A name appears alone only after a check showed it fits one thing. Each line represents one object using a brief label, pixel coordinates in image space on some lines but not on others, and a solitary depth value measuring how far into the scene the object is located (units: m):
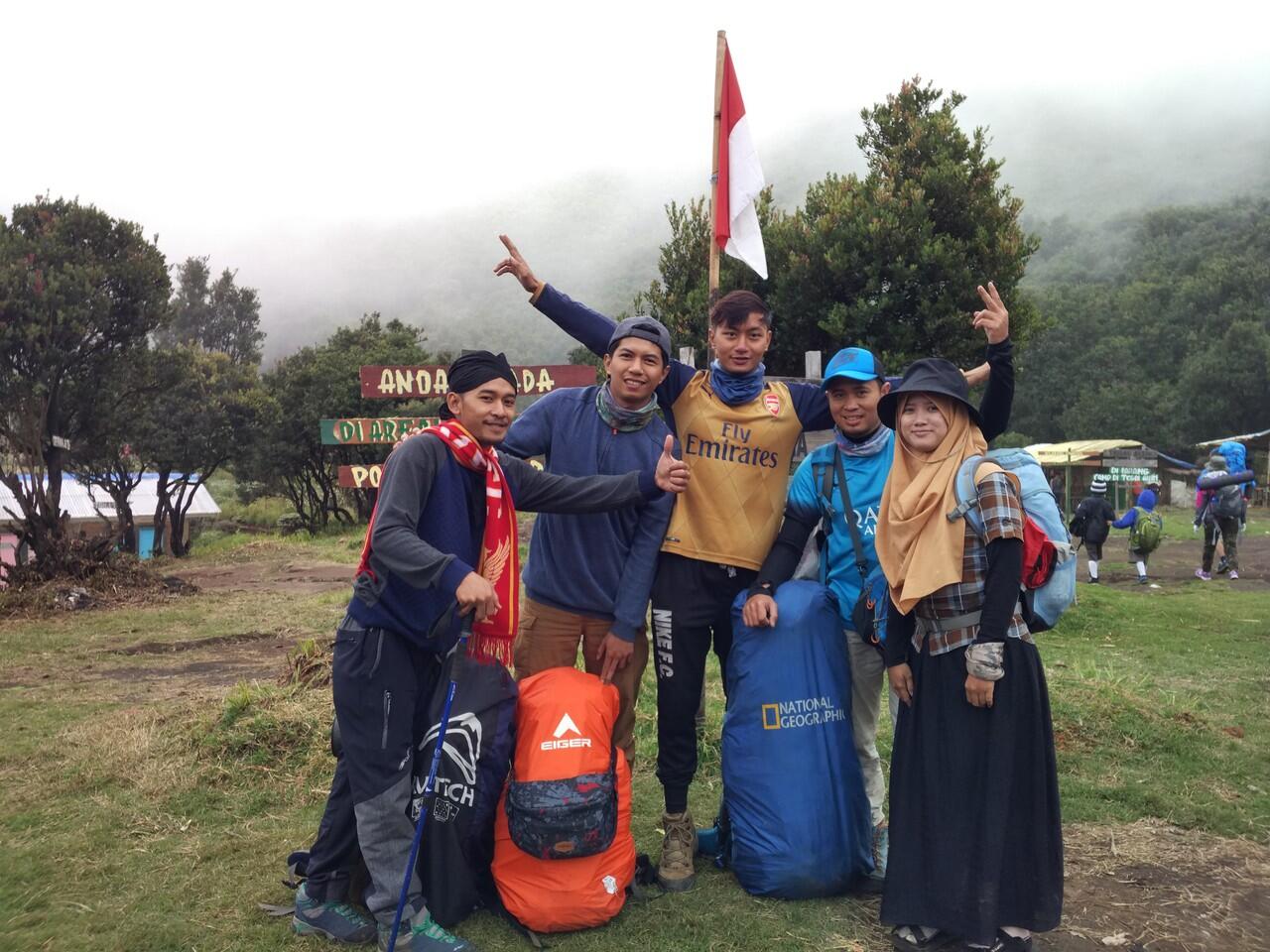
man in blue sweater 3.23
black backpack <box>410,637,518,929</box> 2.87
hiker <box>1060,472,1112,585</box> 12.12
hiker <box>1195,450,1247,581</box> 12.03
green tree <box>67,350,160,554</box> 14.71
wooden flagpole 5.70
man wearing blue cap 3.16
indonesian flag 5.82
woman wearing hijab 2.65
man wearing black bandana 2.73
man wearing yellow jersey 3.27
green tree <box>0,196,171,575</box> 12.80
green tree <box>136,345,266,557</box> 23.12
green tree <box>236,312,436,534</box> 25.80
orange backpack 2.86
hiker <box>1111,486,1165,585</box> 11.88
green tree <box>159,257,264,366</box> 79.06
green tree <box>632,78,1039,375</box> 13.48
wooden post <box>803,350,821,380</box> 6.74
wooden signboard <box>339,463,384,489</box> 16.58
